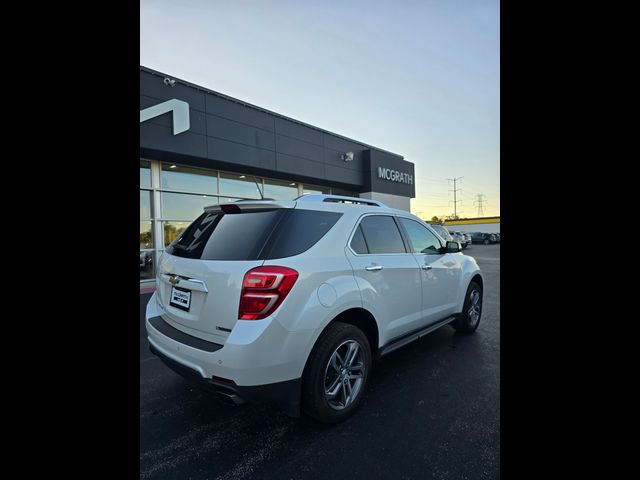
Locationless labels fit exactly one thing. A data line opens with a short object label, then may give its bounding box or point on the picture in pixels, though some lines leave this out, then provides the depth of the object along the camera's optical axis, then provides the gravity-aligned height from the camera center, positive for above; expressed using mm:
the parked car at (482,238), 34831 +20
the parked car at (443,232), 15169 +349
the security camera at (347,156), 15016 +4167
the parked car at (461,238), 25977 +37
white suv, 2117 -487
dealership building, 9273 +3158
